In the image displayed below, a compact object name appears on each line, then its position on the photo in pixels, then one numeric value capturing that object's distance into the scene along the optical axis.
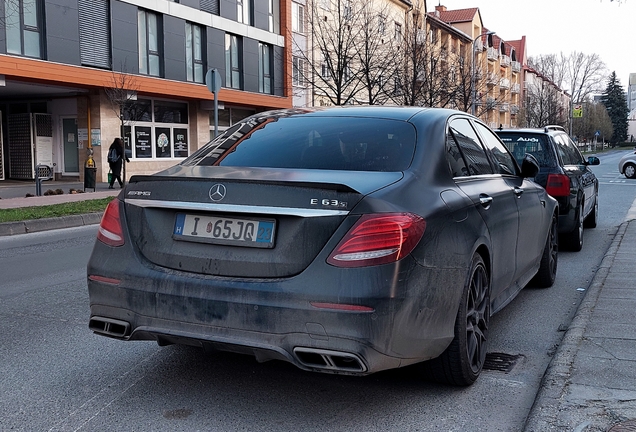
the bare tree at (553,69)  97.52
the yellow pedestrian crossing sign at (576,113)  82.43
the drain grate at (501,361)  4.32
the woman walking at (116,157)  23.06
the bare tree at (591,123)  103.69
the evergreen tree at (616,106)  138.62
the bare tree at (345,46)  26.05
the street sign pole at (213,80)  17.55
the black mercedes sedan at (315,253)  3.16
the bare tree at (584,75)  96.25
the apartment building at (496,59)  72.31
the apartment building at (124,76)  23.75
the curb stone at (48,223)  11.95
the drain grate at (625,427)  3.12
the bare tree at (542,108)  72.50
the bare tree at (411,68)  29.44
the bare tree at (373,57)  27.28
